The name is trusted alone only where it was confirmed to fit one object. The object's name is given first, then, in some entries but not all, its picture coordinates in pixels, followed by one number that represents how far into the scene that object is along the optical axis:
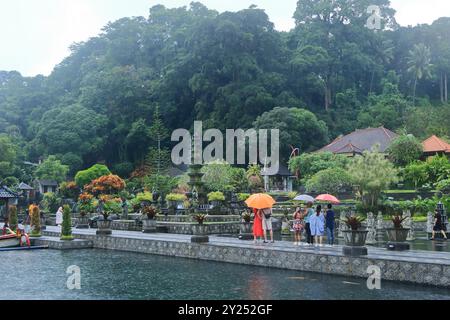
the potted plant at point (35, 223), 26.17
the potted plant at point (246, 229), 20.73
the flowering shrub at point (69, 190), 43.56
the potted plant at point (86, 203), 37.03
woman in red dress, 18.61
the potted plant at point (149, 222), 26.70
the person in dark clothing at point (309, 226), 17.47
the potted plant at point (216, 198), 35.81
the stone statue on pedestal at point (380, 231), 22.17
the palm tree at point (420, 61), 75.44
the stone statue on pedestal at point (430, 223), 23.63
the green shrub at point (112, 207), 34.86
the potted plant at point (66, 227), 23.97
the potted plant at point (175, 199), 37.47
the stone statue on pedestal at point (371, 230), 20.19
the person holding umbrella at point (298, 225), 18.28
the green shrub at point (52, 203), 42.44
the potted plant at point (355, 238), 14.32
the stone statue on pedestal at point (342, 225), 25.02
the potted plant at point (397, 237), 15.55
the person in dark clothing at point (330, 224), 17.41
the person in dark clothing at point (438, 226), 22.62
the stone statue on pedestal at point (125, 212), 32.06
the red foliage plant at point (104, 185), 39.16
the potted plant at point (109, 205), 34.94
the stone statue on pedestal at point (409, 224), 22.95
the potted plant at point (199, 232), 19.25
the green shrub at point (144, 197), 39.04
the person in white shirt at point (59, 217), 30.12
